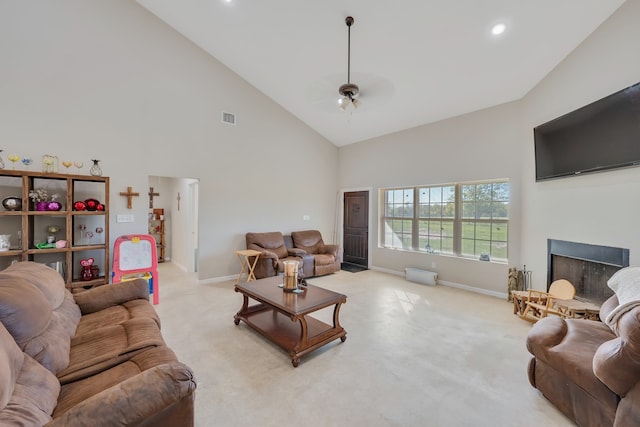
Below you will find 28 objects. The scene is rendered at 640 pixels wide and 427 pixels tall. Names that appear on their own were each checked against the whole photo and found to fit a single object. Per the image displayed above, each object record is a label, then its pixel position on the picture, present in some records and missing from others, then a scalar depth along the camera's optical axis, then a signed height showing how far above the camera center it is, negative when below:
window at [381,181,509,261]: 4.59 -0.11
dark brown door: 6.57 -0.38
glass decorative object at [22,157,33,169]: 3.40 +0.63
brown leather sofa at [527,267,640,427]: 1.41 -0.92
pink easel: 3.96 -0.69
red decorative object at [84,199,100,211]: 3.74 +0.10
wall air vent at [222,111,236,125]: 5.14 +1.81
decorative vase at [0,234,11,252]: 3.25 -0.38
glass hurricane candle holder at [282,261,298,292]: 3.01 -0.74
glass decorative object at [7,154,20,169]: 3.25 +0.64
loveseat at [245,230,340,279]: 4.93 -0.82
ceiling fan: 3.24 +1.47
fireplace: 2.71 -0.58
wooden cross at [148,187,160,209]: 6.42 +0.36
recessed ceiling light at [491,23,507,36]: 3.04 +2.10
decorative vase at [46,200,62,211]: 3.46 +0.07
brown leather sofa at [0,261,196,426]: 1.10 -0.81
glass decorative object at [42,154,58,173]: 3.46 +0.62
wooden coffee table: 2.50 -1.21
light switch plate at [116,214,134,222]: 4.19 -0.10
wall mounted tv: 2.41 +0.80
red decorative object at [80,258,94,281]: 3.72 -0.81
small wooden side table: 4.88 -0.98
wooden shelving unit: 3.30 -0.19
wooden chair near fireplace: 3.12 -1.04
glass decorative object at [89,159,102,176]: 3.86 +0.60
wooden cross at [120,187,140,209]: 4.19 +0.27
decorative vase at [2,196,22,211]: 3.26 +0.09
